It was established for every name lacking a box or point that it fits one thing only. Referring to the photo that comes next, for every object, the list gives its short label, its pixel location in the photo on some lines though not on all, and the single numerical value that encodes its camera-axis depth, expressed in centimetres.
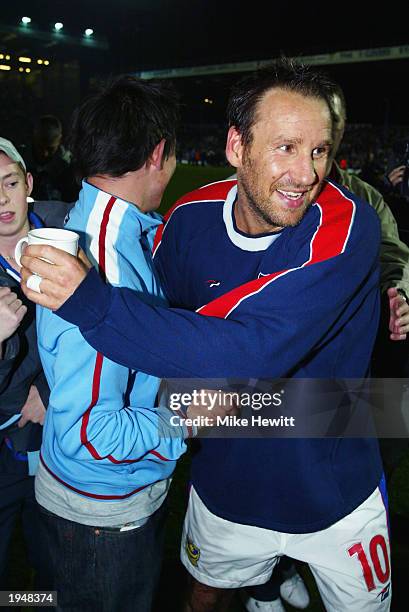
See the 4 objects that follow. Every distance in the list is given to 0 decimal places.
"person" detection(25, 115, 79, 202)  439
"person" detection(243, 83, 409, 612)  173
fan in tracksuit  112
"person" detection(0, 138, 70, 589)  138
